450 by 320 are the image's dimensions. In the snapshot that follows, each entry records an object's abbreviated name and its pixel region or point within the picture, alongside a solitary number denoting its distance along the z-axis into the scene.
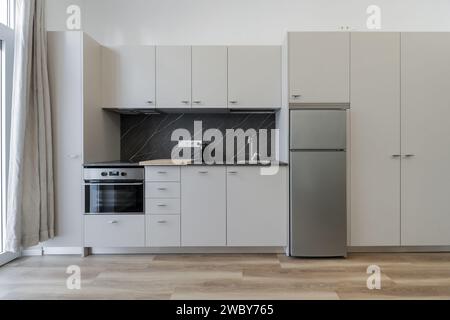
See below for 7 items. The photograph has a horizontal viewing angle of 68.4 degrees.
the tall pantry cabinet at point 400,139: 3.01
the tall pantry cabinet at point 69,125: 2.98
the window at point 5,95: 2.87
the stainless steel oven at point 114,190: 3.01
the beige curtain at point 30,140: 2.70
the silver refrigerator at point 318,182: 2.90
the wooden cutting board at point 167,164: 3.00
